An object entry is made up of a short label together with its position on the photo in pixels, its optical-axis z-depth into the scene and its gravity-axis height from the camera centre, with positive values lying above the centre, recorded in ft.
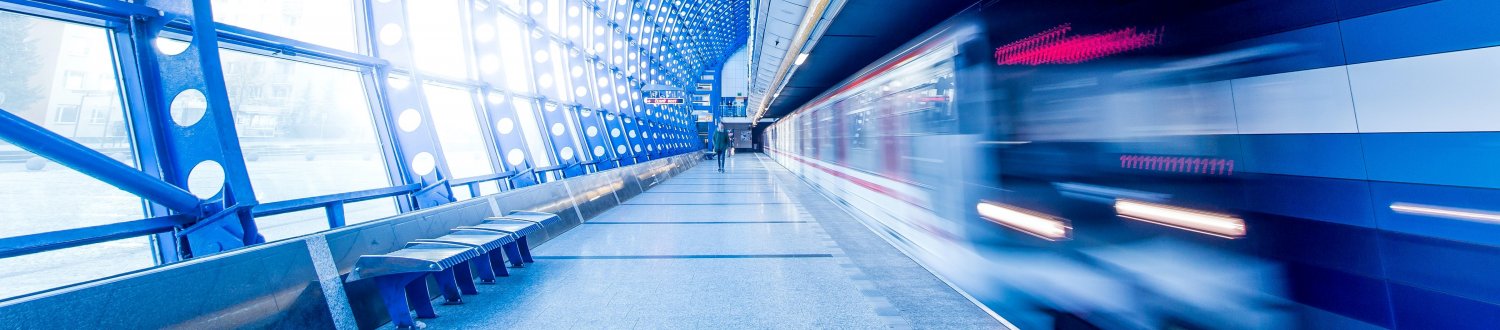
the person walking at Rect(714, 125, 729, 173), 68.85 +0.37
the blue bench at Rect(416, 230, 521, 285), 13.21 -1.04
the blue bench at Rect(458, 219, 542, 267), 15.34 -0.88
